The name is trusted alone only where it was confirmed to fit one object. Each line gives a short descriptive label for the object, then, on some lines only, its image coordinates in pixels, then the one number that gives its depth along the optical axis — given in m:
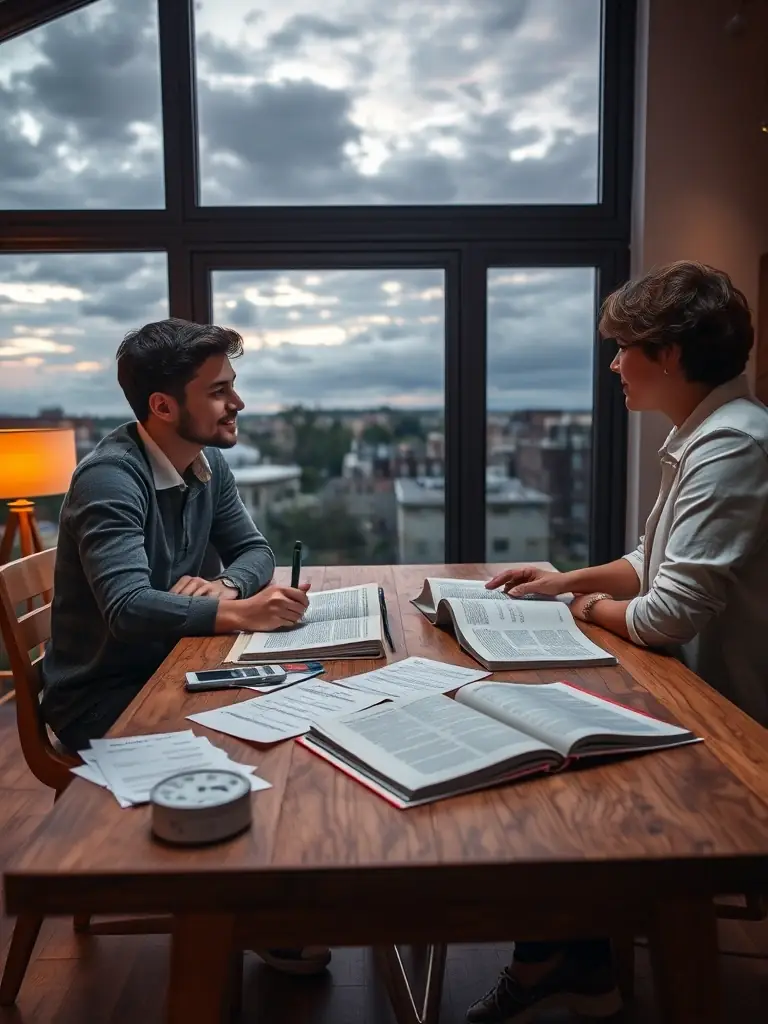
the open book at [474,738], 0.96
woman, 1.49
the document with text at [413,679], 1.29
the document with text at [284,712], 1.14
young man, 1.63
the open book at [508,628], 1.44
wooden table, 0.80
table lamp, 2.91
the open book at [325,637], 1.49
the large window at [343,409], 3.48
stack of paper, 0.97
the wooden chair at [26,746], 1.62
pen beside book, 1.64
